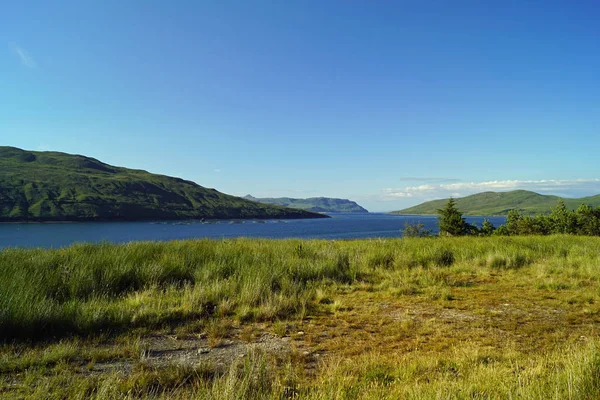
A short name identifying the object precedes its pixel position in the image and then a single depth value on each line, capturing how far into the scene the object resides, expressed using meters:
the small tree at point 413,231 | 47.44
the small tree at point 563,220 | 47.38
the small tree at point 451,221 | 46.53
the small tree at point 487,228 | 55.33
